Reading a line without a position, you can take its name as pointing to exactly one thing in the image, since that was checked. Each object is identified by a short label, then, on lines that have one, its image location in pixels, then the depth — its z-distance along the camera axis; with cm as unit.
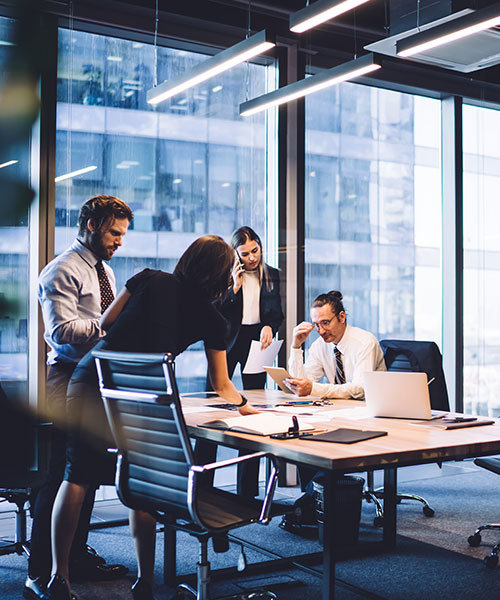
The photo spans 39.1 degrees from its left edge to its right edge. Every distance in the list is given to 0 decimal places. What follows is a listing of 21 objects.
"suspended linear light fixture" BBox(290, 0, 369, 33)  302
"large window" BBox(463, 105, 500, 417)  618
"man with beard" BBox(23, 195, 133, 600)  272
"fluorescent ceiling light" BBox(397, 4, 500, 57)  332
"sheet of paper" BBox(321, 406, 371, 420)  295
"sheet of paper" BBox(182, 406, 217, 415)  310
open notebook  250
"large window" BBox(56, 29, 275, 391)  430
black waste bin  345
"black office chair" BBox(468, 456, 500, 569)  324
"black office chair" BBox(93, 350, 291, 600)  207
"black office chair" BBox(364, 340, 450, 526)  381
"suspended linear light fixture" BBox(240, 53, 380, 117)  390
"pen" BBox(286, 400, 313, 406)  337
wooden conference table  209
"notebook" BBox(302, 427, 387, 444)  233
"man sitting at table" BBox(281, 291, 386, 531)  363
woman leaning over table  240
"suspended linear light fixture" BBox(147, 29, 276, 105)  353
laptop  276
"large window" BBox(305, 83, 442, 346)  542
